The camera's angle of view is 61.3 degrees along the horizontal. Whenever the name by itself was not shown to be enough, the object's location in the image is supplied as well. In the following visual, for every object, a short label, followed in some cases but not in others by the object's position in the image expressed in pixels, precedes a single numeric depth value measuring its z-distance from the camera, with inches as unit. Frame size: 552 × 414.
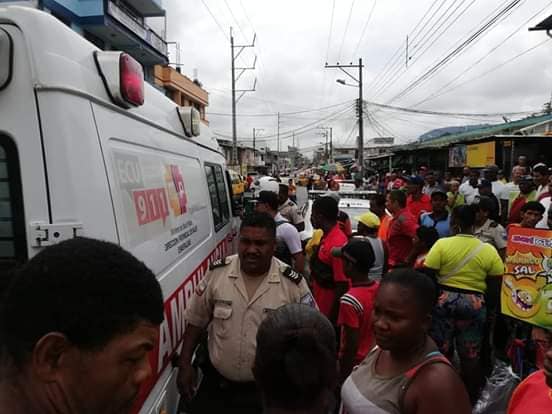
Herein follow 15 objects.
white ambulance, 63.8
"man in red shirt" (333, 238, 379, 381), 108.3
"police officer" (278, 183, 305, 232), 278.4
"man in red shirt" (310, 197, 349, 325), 145.5
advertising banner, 118.0
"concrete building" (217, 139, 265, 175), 2221.1
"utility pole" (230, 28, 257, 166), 1328.6
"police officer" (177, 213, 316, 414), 98.7
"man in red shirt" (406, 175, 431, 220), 282.1
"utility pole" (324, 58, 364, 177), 1173.7
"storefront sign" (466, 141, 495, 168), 517.3
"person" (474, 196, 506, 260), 202.4
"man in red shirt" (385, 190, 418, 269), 209.0
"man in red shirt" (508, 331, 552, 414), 63.7
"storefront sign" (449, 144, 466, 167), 641.4
